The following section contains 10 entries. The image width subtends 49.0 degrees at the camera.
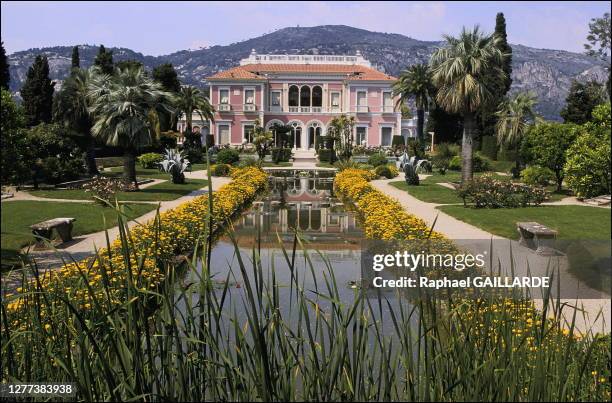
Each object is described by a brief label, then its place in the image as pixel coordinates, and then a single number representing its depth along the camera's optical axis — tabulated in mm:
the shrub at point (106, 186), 17697
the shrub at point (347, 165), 29469
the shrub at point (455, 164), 36719
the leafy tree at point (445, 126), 48281
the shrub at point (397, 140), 53406
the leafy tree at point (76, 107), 25375
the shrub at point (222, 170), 31241
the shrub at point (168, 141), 38175
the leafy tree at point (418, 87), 46812
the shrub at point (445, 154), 36375
